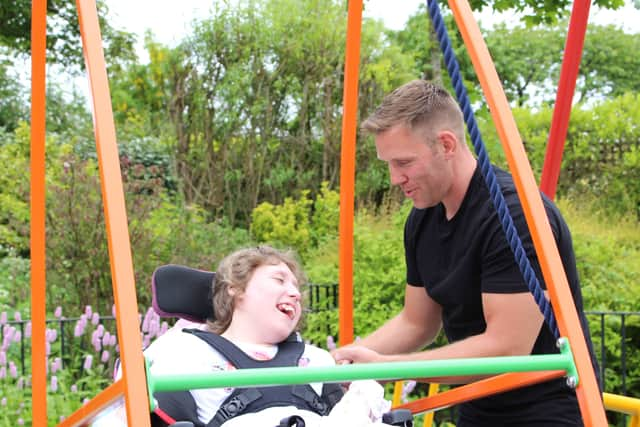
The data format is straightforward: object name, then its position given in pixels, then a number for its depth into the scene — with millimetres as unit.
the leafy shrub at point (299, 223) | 7562
